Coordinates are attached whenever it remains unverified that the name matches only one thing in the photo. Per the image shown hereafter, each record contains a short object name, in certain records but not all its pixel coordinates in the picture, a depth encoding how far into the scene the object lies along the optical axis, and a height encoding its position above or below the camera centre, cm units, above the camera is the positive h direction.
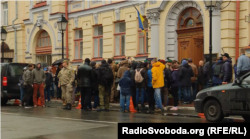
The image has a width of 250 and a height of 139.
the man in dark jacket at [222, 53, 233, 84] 1608 -3
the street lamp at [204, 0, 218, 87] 1653 +89
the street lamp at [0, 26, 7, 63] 3181 +244
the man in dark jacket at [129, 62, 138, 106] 1723 -16
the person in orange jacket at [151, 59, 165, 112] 1645 -25
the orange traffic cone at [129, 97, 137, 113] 1684 -120
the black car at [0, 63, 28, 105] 2048 -32
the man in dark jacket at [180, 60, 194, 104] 1830 -14
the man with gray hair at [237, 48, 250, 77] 1537 +21
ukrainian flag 2328 +233
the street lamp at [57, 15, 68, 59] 2382 +229
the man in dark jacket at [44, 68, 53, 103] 2247 -45
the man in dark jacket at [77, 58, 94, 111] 1758 -29
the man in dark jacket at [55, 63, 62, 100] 2418 -98
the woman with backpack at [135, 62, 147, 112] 1681 -25
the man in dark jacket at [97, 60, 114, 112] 1709 -36
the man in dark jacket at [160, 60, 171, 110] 1700 -44
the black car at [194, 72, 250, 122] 1213 -75
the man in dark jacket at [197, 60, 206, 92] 1883 -26
